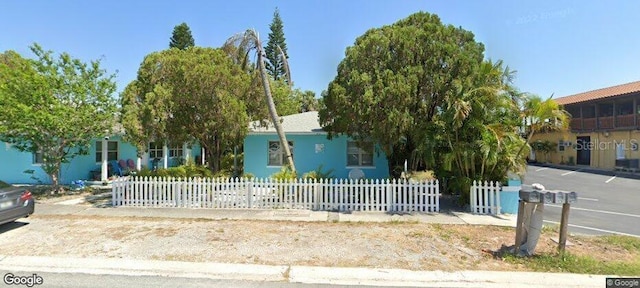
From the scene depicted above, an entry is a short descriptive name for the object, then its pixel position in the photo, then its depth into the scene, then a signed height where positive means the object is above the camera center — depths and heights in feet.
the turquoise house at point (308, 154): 47.60 -1.40
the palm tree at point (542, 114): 28.68 +2.84
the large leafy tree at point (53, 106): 33.88 +4.27
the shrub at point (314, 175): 37.06 -3.58
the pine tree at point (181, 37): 129.16 +43.66
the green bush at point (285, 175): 34.88 -3.35
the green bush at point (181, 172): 38.19 -3.43
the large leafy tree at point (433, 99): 29.76 +4.52
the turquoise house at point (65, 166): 48.56 -3.30
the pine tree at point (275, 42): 141.13 +47.70
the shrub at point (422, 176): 33.88 -3.33
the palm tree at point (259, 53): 39.17 +11.71
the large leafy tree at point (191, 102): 35.73 +4.89
